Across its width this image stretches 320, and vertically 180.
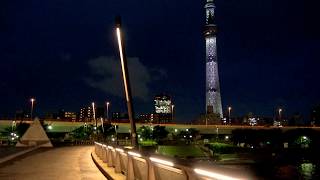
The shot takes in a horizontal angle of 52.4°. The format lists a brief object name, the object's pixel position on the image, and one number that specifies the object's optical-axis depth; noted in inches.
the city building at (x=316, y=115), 4540.3
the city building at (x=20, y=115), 3482.2
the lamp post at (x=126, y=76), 467.7
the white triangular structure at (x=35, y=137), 1715.2
